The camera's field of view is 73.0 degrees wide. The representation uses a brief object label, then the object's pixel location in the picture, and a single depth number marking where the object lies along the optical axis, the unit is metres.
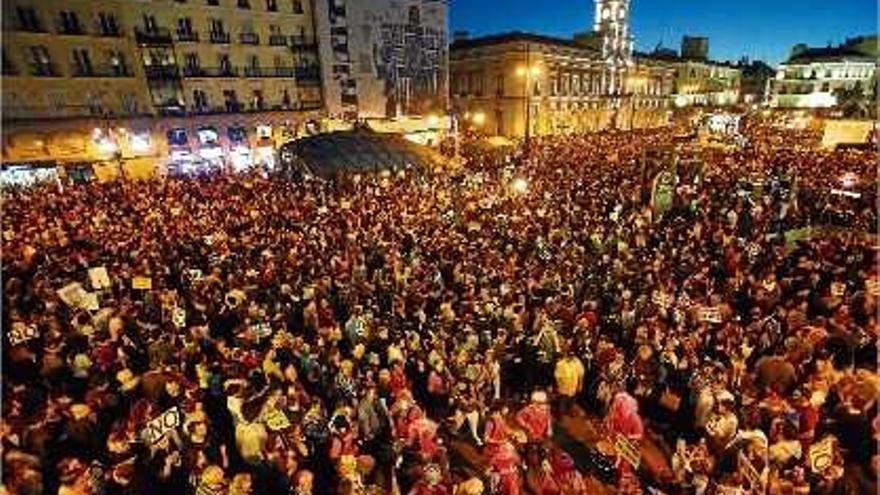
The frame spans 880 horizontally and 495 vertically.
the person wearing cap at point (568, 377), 9.49
